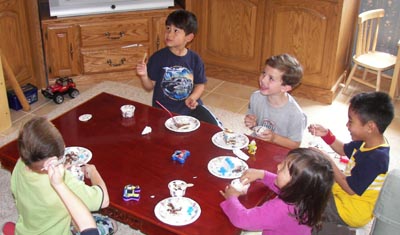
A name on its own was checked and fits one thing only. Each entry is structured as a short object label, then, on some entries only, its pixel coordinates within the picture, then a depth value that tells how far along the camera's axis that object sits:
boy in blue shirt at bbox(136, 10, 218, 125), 2.73
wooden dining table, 1.75
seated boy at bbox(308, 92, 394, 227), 1.98
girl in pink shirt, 1.61
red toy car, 3.85
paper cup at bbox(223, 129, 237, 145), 2.22
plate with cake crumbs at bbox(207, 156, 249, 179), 1.97
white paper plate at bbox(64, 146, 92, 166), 2.02
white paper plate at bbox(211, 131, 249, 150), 2.18
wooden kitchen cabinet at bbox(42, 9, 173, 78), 3.98
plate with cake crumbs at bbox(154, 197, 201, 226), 1.70
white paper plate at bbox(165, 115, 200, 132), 2.32
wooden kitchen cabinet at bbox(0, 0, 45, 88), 3.70
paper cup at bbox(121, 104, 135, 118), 2.41
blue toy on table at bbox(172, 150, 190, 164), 2.04
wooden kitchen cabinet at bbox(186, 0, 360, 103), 3.75
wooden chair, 3.78
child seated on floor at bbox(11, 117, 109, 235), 1.57
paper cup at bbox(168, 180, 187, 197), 1.82
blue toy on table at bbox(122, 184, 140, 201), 1.80
